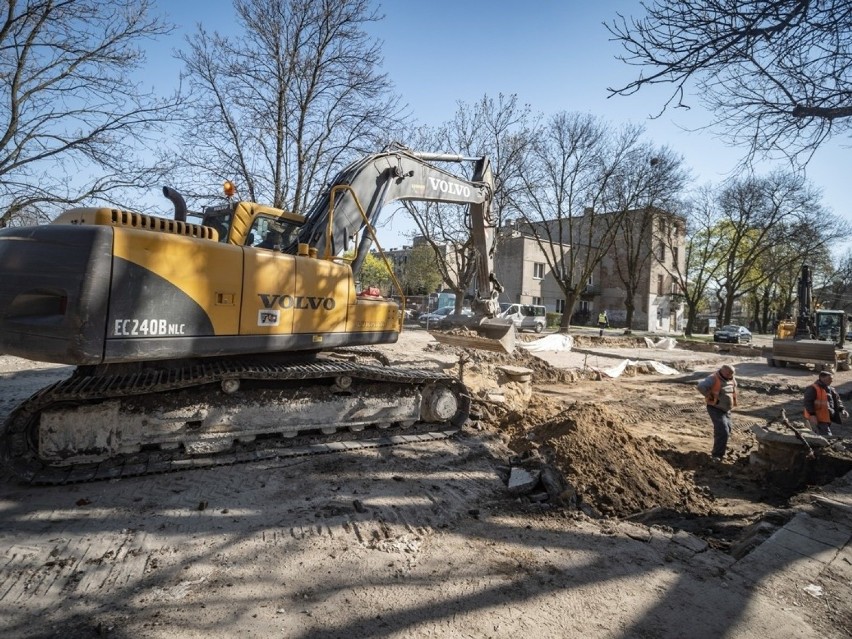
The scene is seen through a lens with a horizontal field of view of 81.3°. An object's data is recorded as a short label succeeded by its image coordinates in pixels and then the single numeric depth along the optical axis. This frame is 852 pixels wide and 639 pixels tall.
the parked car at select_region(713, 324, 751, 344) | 31.02
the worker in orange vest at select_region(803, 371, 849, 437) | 7.42
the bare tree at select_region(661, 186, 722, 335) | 35.78
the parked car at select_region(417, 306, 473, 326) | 25.91
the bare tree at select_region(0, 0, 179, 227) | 9.24
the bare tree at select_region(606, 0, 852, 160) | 4.20
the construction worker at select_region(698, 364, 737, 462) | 6.62
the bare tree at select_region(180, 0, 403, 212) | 13.22
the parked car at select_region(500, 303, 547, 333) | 27.69
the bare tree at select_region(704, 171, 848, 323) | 31.44
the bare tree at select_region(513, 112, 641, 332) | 25.22
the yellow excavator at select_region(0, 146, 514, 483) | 3.80
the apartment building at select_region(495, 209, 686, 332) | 35.69
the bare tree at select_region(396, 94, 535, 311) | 21.95
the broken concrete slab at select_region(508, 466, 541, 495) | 4.45
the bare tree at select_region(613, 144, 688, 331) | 26.53
